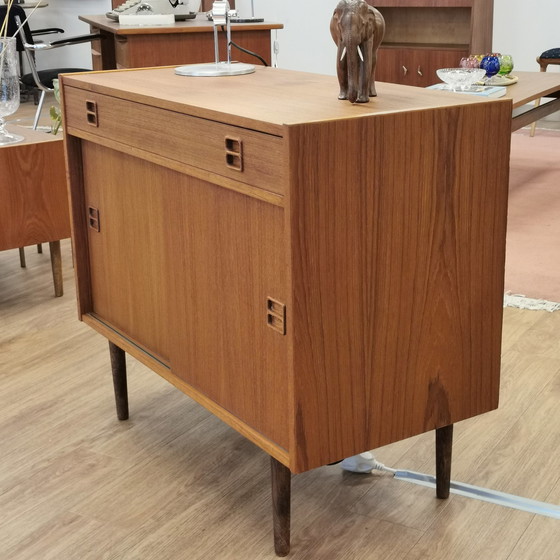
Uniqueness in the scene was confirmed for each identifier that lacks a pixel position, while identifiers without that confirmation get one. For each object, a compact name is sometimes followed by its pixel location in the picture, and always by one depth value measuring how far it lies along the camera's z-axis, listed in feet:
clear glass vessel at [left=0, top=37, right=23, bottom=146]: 10.20
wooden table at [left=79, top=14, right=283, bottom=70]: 14.38
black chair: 22.72
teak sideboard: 4.90
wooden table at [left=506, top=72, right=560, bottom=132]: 14.10
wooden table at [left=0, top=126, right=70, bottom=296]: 10.58
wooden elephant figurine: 5.33
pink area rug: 11.24
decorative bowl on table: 14.44
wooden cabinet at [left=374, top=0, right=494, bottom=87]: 21.95
